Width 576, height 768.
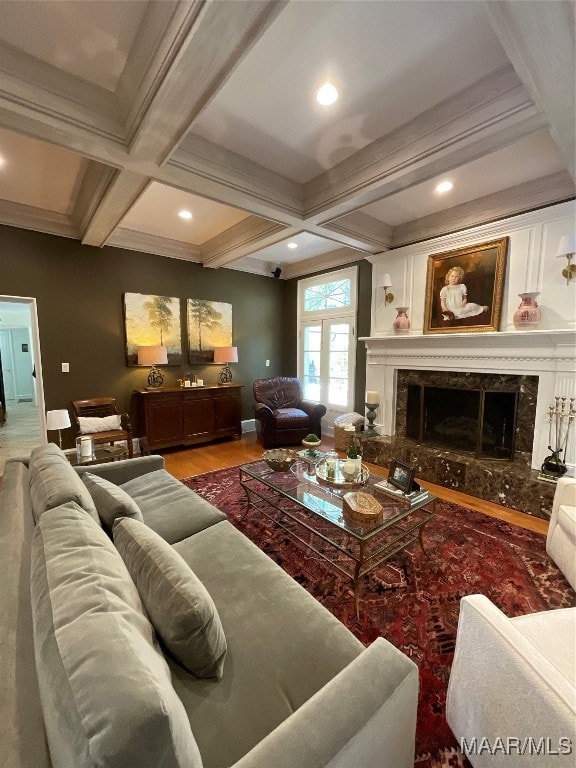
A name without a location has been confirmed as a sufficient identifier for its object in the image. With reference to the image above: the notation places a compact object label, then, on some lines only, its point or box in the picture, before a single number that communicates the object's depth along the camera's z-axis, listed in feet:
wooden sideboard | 13.69
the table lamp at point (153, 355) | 13.76
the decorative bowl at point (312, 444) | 9.61
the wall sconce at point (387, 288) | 13.10
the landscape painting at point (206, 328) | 15.88
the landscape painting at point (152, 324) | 14.07
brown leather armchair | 14.65
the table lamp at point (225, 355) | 16.11
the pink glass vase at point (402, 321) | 12.85
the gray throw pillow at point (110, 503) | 4.63
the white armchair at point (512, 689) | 2.73
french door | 16.34
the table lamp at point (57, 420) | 10.16
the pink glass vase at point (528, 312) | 9.66
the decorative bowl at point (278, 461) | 8.56
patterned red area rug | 4.46
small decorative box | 6.08
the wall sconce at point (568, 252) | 8.51
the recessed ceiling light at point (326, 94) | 6.05
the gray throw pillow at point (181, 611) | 2.87
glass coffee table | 6.08
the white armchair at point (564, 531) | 6.18
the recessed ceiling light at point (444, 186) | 9.50
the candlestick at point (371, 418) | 13.62
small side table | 9.77
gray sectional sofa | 1.84
